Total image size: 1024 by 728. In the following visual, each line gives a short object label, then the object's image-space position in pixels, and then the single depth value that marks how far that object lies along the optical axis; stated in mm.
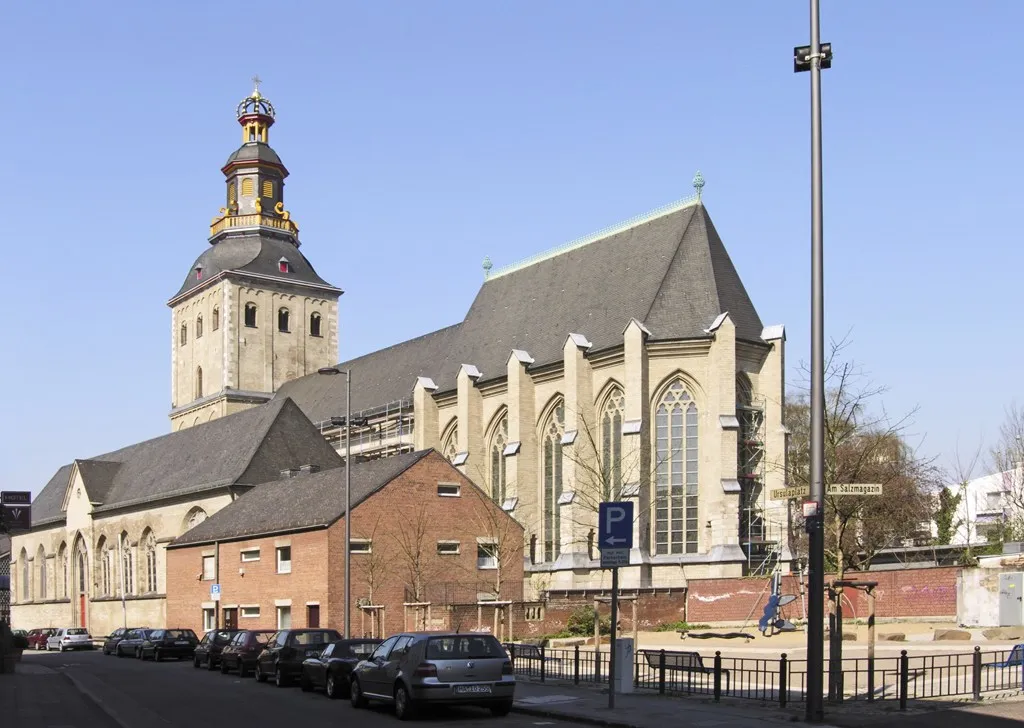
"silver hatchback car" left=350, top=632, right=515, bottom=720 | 19594
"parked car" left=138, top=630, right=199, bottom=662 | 44375
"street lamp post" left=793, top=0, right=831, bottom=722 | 16297
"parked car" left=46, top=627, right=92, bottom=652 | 61312
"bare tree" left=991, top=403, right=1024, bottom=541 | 56938
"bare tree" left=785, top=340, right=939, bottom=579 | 32594
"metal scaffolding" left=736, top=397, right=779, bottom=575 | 51250
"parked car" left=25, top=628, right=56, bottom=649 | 67181
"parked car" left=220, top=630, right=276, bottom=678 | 32438
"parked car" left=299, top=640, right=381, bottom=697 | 24469
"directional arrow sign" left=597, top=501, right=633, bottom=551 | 18938
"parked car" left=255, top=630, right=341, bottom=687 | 27922
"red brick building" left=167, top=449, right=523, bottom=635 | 41906
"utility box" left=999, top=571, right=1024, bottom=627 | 31469
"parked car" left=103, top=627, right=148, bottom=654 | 52775
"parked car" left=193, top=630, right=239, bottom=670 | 36438
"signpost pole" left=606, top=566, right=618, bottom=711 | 19422
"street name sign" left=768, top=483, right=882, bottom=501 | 16719
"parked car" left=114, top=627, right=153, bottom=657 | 47031
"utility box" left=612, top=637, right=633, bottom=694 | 21781
